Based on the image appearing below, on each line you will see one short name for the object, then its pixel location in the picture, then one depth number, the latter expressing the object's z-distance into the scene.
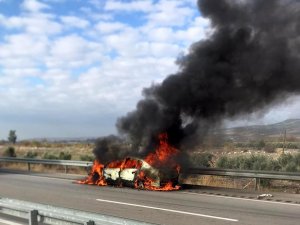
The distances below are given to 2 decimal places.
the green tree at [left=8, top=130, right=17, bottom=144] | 92.84
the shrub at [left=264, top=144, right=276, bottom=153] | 31.98
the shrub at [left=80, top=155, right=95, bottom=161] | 28.22
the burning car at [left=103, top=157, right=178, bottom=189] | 14.52
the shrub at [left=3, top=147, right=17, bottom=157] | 35.05
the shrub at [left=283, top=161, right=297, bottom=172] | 17.91
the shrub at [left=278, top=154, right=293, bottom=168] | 19.05
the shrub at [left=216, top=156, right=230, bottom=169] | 20.45
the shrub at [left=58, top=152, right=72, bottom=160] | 32.34
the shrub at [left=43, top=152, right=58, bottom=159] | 33.88
